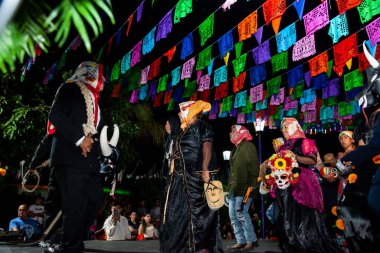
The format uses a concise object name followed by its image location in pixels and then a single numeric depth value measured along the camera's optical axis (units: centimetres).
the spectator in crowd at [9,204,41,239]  884
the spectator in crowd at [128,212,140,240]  1164
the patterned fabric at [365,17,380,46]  874
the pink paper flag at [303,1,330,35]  812
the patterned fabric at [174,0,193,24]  788
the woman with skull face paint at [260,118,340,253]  595
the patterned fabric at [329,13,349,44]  842
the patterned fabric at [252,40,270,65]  1034
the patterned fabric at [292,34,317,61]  943
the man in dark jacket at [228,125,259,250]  722
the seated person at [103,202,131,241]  1055
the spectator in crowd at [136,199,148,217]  1412
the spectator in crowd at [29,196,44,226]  1059
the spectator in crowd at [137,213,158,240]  1119
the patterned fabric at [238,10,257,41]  875
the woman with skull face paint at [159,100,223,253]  535
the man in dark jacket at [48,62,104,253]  422
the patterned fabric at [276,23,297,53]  920
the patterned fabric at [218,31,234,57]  985
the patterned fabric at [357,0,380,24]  765
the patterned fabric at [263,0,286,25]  788
